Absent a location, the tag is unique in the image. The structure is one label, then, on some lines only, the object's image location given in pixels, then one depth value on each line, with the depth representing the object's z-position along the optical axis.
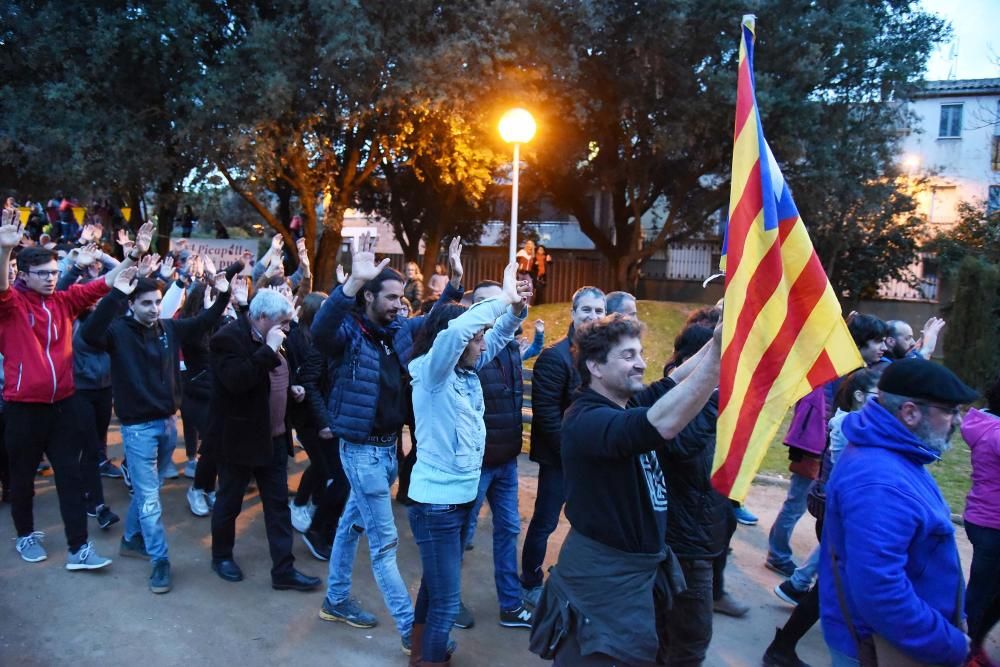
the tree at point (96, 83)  13.45
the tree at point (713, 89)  15.95
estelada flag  2.54
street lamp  9.74
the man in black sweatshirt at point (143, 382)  5.12
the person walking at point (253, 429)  4.89
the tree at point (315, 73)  13.21
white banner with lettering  14.06
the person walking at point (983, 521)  4.19
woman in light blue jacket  3.90
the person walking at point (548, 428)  4.95
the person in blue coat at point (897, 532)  2.58
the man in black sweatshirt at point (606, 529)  2.84
